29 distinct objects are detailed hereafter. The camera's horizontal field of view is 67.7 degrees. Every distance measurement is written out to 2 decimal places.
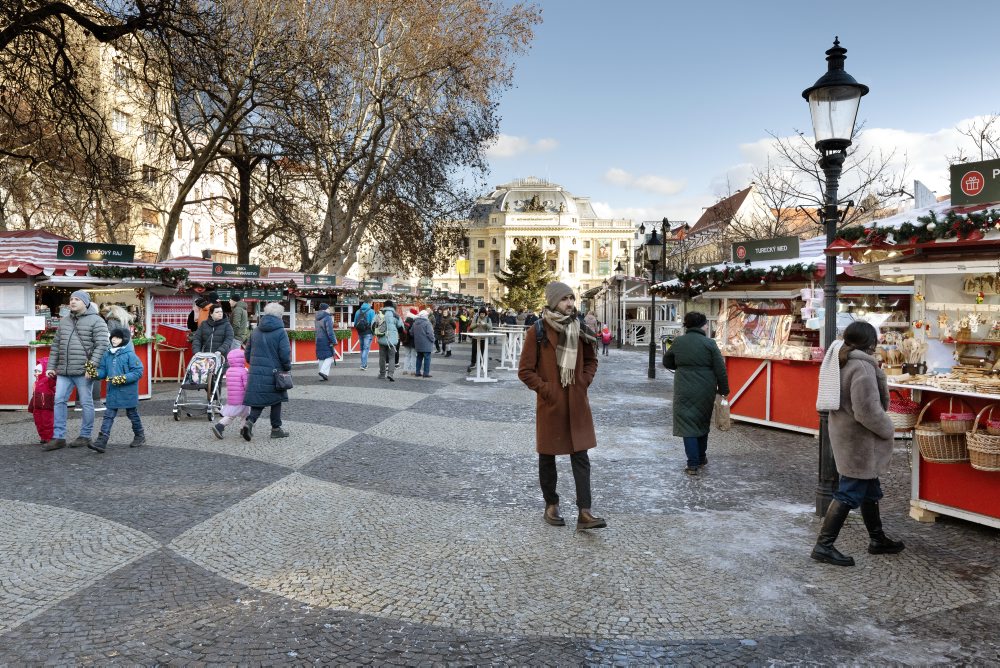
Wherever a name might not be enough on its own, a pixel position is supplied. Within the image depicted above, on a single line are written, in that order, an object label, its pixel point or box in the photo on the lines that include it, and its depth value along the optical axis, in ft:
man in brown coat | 18.06
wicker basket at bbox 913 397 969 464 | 18.12
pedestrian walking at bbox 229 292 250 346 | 52.16
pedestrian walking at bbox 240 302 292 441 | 29.53
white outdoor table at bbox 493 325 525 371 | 71.15
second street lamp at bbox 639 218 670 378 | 64.28
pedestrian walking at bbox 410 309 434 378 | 58.49
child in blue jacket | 27.27
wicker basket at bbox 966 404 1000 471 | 16.89
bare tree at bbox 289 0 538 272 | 84.33
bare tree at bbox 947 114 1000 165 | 69.77
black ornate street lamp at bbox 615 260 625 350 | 111.45
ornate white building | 335.06
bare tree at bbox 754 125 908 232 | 77.61
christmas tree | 238.07
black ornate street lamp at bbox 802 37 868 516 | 19.25
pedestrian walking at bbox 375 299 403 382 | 56.18
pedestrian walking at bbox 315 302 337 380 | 56.39
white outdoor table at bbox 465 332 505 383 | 58.41
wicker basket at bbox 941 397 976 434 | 17.93
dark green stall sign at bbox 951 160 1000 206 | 18.61
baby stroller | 34.88
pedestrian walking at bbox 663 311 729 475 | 25.05
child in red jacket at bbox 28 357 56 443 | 27.96
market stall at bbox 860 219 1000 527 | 17.90
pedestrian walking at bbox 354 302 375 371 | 64.23
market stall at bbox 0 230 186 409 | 38.50
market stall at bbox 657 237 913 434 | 33.86
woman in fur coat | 15.56
